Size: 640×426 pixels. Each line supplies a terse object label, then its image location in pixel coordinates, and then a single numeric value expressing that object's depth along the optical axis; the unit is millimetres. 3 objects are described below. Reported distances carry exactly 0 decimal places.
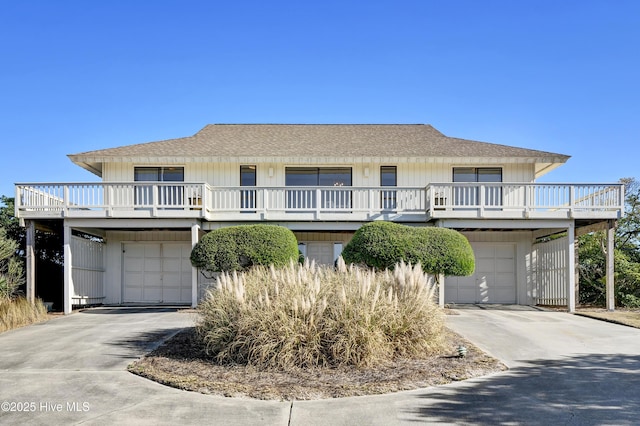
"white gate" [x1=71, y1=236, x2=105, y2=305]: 17969
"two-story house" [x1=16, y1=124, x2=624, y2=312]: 17484
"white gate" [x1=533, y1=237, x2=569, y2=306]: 18455
